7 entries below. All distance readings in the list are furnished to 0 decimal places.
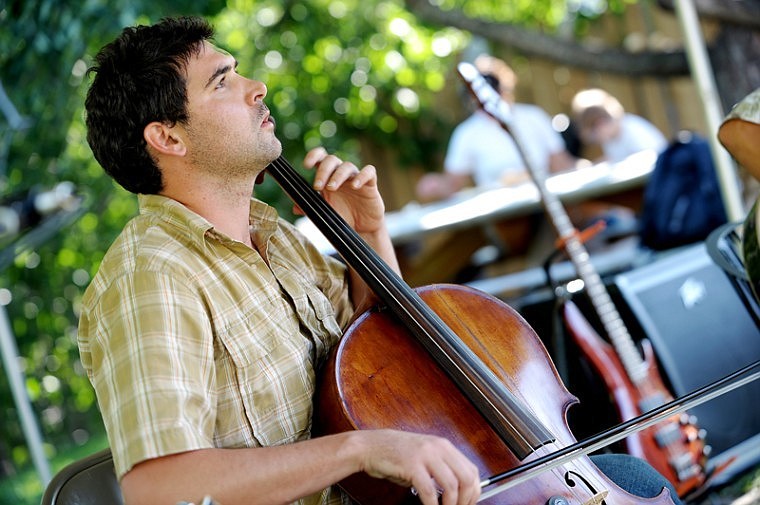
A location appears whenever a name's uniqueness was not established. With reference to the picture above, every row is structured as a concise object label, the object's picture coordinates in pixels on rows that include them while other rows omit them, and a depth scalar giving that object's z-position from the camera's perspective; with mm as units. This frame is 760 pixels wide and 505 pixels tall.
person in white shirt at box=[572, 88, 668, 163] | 9461
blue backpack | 7238
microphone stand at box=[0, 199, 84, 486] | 5621
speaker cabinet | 5328
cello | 2898
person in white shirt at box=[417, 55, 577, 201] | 9539
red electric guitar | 5062
